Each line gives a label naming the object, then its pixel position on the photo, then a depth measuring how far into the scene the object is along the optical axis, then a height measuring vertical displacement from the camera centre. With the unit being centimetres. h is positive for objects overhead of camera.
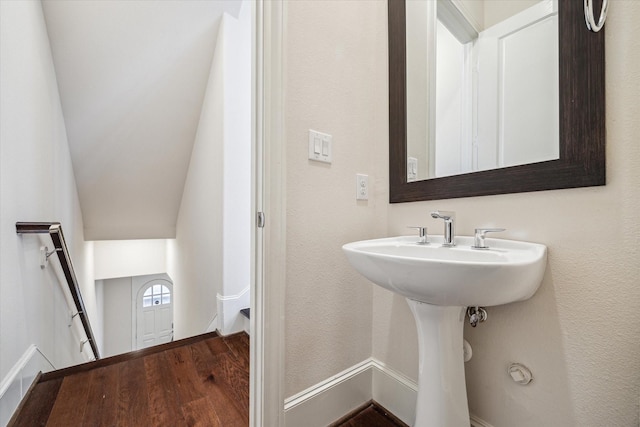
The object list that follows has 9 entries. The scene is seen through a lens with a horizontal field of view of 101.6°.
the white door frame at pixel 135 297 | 534 -169
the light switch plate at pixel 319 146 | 101 +27
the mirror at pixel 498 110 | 71 +36
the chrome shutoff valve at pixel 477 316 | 84 -33
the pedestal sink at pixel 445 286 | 57 -17
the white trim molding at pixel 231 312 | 194 -73
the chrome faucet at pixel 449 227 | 87 -4
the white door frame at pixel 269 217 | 90 -1
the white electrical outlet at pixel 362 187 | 117 +13
